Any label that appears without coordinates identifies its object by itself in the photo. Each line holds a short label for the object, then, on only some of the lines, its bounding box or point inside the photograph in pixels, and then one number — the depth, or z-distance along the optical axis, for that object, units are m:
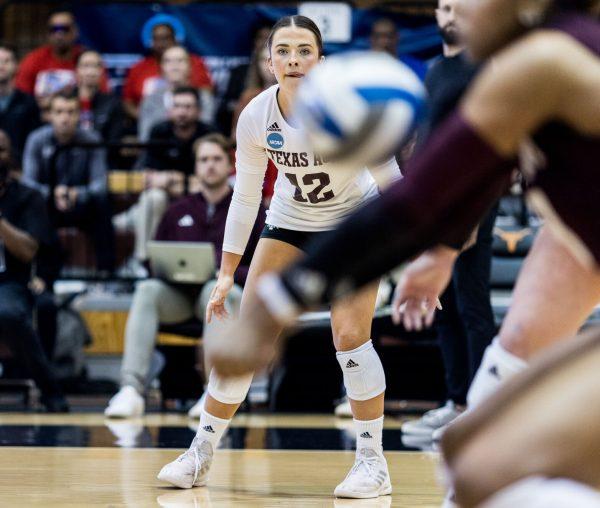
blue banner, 19.16
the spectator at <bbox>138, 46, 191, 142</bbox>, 16.81
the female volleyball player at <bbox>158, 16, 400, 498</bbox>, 8.04
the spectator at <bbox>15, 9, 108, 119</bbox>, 18.05
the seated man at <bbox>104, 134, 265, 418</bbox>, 13.70
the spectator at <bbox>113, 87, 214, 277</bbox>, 15.75
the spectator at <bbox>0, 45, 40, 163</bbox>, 17.23
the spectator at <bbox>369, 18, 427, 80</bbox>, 17.57
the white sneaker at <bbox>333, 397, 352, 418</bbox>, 13.53
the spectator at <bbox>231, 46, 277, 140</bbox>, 16.23
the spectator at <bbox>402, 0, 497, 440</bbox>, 10.47
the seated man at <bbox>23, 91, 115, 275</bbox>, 15.94
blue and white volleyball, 3.95
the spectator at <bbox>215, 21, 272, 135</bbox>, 17.42
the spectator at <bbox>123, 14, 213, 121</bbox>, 18.17
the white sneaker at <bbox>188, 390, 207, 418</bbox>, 12.94
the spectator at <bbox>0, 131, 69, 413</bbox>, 13.78
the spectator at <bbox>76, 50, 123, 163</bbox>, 17.35
